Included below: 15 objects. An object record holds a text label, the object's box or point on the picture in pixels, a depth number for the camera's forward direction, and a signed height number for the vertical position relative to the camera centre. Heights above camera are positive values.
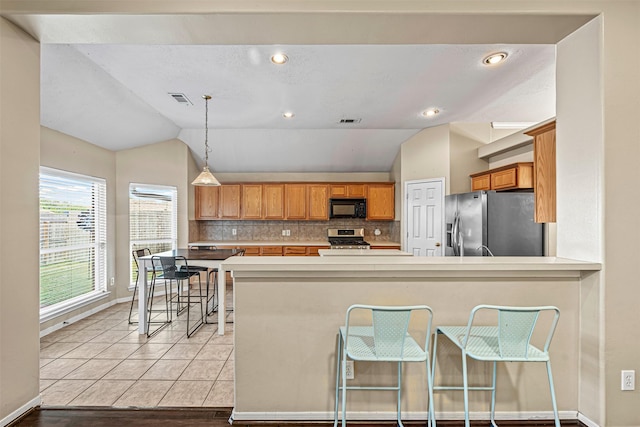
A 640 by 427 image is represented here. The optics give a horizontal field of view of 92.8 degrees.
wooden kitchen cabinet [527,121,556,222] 2.51 +0.35
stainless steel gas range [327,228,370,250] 5.87 -0.40
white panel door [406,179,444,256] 4.66 -0.03
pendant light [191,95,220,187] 3.73 +0.46
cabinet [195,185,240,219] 5.80 +0.25
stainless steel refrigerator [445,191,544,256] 3.38 -0.12
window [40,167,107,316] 3.50 -0.29
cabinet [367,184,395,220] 5.80 +0.27
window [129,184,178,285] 4.82 -0.04
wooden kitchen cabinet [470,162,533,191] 3.40 +0.45
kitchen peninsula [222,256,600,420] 1.95 -0.78
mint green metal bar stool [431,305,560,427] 1.56 -0.70
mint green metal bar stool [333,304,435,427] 1.58 -0.71
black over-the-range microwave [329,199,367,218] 5.79 +0.13
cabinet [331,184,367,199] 5.85 +0.46
